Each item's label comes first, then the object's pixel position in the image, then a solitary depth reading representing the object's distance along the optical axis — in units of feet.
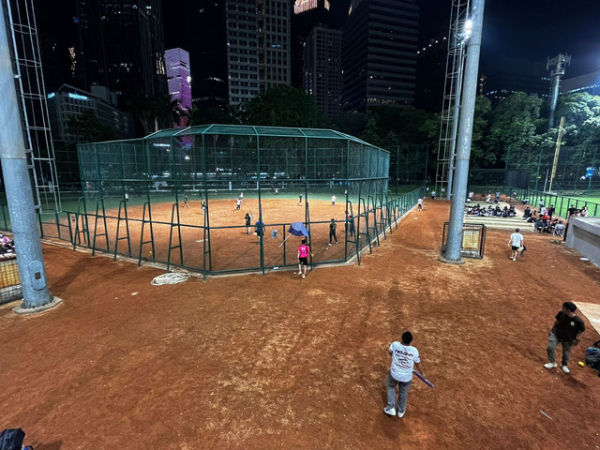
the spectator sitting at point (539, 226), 67.62
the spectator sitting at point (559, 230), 61.16
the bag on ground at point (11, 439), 11.31
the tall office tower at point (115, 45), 341.82
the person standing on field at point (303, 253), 38.24
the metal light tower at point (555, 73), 151.43
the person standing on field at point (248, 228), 65.16
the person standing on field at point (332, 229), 55.94
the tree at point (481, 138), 162.81
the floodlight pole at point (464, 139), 40.78
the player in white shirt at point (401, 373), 16.19
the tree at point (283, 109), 174.09
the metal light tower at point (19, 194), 27.53
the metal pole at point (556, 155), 126.41
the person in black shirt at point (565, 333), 19.79
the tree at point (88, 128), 149.42
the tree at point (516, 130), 151.74
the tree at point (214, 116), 193.57
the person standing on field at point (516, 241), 45.03
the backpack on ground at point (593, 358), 21.16
